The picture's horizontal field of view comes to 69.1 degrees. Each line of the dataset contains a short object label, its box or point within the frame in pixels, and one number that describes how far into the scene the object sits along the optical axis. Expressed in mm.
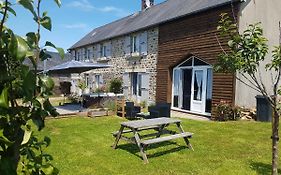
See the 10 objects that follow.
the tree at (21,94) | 854
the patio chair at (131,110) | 9477
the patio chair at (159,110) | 8429
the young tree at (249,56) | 3173
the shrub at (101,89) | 17037
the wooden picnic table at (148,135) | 4886
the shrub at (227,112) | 9400
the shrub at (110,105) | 10805
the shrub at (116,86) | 16531
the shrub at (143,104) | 14067
